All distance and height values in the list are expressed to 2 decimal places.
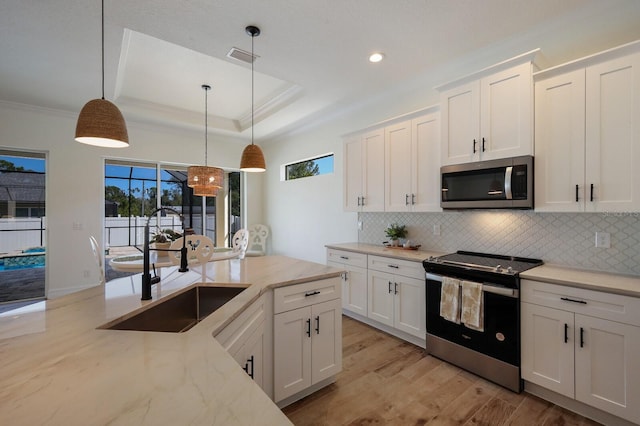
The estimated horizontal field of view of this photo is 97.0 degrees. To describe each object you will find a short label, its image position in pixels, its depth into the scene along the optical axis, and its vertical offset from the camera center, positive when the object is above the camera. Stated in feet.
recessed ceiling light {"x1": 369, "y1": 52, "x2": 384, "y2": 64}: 9.28 +5.18
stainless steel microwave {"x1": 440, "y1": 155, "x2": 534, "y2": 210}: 7.48 +0.81
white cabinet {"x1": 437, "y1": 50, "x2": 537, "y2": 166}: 7.48 +2.85
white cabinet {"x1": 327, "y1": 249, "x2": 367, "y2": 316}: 11.03 -2.70
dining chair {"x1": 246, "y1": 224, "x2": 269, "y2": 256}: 19.97 -1.79
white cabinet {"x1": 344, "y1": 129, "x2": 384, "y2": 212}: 11.47 +1.70
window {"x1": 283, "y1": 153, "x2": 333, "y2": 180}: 15.57 +2.70
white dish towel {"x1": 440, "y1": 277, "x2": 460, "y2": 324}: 7.92 -2.49
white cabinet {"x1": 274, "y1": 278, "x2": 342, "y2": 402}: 6.23 -2.91
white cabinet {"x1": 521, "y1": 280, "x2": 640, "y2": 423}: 5.63 -2.89
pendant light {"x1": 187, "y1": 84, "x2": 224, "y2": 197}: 12.91 +1.55
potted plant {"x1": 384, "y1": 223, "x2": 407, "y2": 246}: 11.52 -0.85
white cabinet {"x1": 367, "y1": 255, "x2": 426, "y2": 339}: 9.21 -2.87
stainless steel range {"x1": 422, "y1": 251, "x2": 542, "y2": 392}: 7.05 -2.73
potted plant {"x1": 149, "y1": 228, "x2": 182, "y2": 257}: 10.95 -1.08
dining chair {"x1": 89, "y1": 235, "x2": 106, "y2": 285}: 10.58 -1.69
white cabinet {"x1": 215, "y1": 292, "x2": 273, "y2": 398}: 4.52 -2.32
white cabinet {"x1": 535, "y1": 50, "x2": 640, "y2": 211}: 6.20 +1.82
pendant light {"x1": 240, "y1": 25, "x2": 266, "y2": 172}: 9.30 +1.77
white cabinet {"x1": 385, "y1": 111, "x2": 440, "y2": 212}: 9.75 +1.75
